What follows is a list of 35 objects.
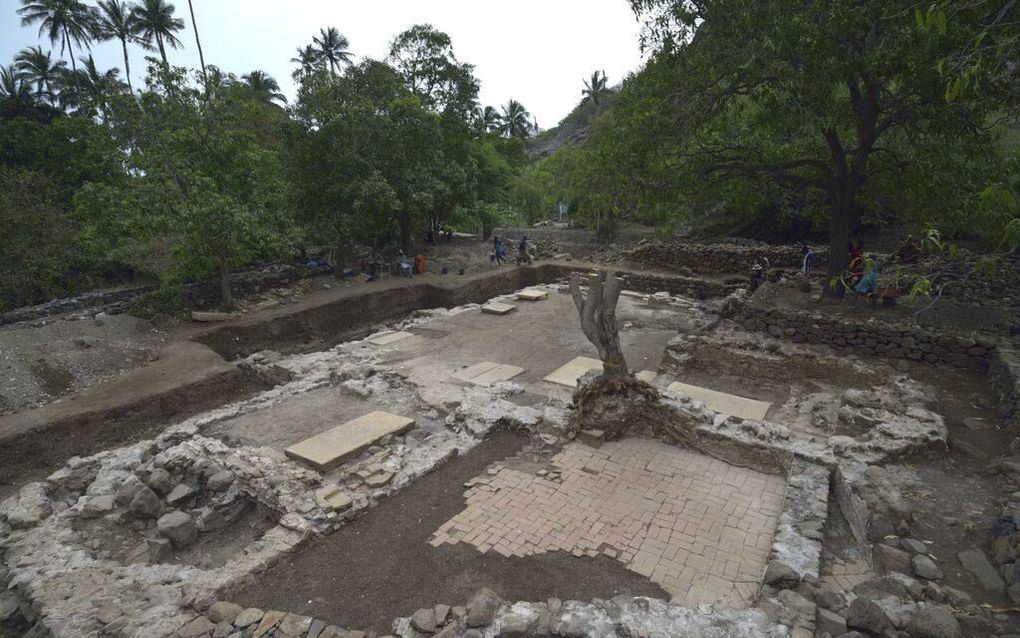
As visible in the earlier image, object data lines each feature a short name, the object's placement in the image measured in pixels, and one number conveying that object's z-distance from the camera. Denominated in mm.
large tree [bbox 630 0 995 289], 7781
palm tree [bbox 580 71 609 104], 51625
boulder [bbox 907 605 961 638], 3457
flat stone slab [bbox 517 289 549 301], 15766
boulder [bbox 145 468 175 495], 5914
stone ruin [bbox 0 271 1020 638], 3752
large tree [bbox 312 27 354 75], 34906
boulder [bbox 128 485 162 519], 5636
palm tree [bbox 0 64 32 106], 22922
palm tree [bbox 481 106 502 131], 38159
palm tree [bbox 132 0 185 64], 28094
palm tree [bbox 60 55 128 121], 25577
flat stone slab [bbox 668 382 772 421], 7559
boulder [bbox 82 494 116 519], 5598
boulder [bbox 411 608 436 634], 3768
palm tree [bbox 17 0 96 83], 26562
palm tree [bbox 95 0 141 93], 27609
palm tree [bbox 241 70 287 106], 34225
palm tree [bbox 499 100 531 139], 48469
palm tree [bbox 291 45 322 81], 32384
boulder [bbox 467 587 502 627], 3725
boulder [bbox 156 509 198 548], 5387
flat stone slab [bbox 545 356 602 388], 9016
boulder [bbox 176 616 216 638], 3801
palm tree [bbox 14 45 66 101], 25984
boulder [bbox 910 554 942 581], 4234
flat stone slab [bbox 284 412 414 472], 6117
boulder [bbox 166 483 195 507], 5828
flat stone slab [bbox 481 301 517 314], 14102
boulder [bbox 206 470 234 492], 5887
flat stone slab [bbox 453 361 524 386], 9091
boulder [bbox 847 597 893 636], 3529
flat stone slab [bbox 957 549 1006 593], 4109
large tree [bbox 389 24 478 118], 19047
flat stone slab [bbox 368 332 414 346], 11297
